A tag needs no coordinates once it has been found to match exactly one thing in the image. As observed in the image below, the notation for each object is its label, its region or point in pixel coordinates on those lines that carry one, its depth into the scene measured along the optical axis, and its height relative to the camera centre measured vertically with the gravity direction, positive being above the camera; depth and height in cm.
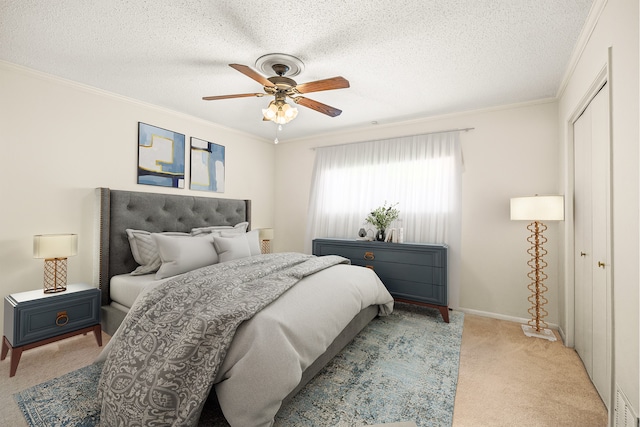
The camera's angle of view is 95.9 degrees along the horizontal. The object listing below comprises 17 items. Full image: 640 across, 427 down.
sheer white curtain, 364 +44
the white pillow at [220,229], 353 -17
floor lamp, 270 -26
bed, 146 -64
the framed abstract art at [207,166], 384 +70
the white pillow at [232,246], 305 -33
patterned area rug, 167 -116
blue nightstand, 215 -83
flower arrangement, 384 +3
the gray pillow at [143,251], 294 -37
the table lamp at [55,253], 231 -32
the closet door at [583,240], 220 -16
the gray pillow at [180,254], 269 -37
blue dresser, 328 -58
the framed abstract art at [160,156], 332 +72
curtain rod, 360 +113
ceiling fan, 217 +100
